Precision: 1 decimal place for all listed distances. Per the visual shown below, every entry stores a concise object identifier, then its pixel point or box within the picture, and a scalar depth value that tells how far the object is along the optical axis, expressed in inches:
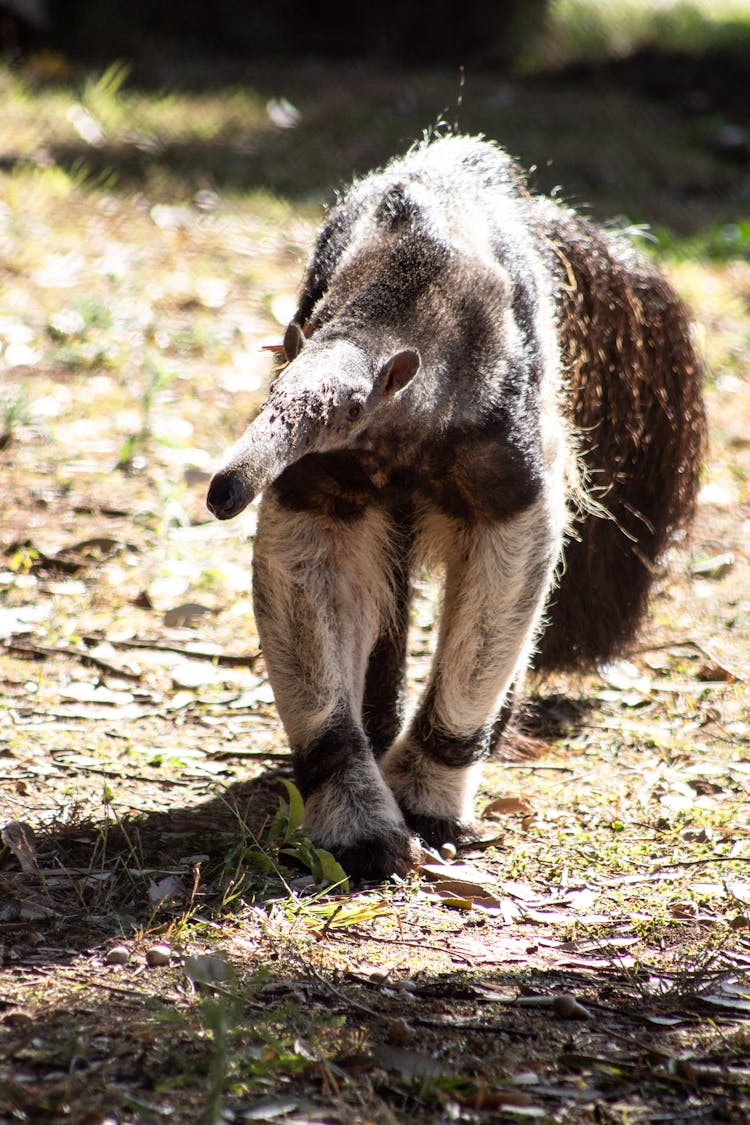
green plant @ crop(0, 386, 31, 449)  492.1
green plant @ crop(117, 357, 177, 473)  497.0
